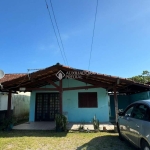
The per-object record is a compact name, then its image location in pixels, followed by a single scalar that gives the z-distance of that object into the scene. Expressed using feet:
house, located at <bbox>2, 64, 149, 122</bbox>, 34.73
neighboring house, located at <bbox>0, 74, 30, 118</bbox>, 41.10
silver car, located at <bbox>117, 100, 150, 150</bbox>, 12.93
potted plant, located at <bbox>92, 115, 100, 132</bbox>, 28.59
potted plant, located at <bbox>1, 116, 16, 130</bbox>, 29.45
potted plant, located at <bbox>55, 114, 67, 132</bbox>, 27.73
